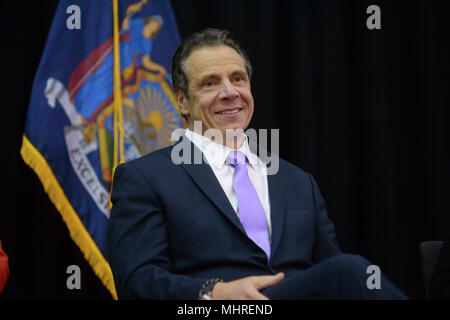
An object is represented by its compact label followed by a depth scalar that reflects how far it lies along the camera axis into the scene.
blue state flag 6.20
